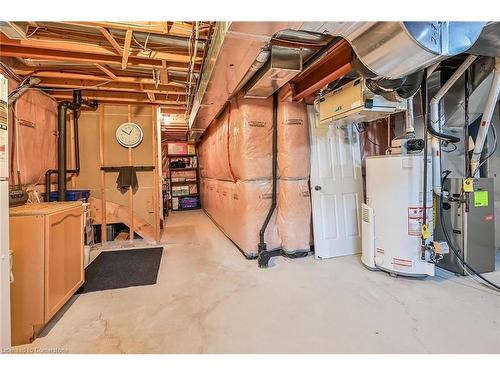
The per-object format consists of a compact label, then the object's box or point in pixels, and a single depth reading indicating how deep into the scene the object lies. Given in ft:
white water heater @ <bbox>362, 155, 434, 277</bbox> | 8.18
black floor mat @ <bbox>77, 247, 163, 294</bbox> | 8.65
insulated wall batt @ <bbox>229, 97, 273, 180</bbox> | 10.61
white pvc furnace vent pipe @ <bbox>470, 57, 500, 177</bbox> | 7.79
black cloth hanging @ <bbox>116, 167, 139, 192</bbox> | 14.05
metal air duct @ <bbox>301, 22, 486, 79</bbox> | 4.42
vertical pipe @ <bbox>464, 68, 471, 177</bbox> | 8.65
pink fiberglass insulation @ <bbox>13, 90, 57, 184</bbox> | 10.39
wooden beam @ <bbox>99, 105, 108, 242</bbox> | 14.00
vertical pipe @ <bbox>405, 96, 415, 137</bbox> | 8.59
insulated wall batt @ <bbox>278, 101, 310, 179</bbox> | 10.59
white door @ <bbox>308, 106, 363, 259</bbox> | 10.96
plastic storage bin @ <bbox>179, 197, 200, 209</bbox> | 27.12
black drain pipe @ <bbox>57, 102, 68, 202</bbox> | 12.55
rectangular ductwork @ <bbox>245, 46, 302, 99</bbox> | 6.95
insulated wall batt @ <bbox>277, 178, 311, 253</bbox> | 10.70
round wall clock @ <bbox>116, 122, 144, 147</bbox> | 14.21
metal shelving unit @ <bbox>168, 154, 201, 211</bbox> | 26.96
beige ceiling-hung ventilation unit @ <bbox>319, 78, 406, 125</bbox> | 7.85
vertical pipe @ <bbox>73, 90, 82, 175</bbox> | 13.61
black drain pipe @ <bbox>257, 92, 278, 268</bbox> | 10.69
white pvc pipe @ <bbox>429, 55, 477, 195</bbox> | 8.41
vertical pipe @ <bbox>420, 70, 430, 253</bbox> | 7.54
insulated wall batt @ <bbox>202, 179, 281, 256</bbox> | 10.78
